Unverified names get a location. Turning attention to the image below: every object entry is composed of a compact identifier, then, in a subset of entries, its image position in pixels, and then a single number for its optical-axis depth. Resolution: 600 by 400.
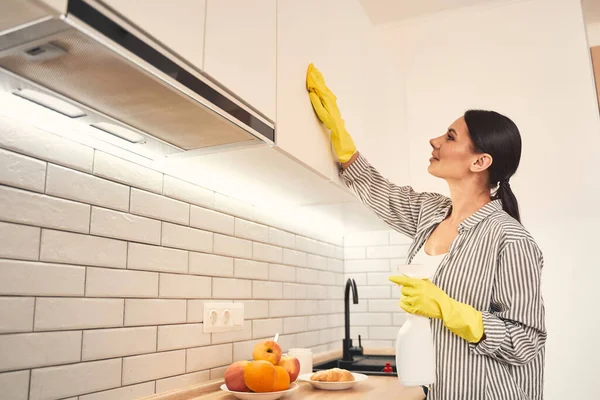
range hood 0.80
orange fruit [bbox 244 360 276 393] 1.49
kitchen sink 2.41
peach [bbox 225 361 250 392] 1.52
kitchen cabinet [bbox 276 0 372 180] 1.50
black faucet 2.63
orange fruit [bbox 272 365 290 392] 1.52
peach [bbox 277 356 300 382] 1.67
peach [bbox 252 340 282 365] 1.65
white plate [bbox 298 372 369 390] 1.73
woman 1.47
